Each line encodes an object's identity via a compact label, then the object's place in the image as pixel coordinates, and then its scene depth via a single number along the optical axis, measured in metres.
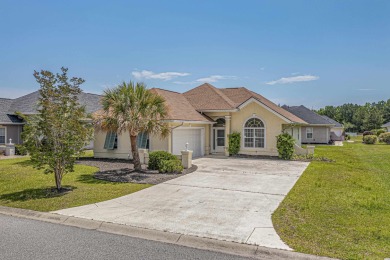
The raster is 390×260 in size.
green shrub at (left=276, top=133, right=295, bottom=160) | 20.53
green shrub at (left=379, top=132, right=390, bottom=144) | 40.75
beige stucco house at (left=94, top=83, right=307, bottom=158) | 19.55
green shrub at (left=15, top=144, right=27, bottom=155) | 10.12
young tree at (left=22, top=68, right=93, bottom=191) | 10.01
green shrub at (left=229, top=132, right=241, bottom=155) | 22.41
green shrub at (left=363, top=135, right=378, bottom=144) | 40.88
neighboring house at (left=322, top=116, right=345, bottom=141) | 43.12
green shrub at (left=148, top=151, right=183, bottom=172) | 14.45
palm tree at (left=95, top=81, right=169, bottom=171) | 14.21
